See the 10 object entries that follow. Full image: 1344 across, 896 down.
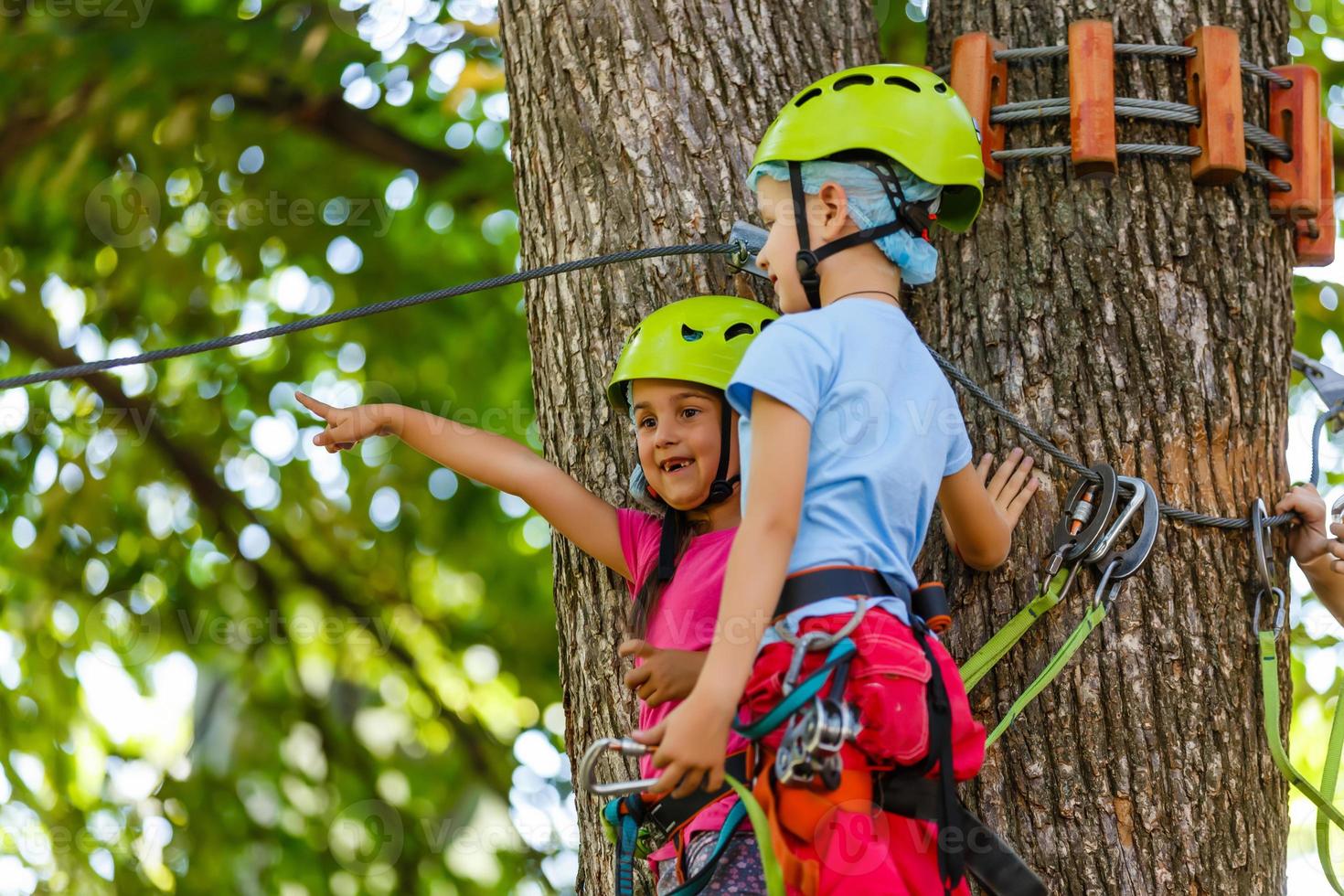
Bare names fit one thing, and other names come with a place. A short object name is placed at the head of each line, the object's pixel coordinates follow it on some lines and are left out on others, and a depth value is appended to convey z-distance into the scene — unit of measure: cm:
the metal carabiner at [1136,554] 588
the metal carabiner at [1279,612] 603
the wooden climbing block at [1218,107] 628
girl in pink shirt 567
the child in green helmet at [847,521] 446
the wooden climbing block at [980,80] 641
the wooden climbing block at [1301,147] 652
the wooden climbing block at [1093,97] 625
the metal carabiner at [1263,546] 601
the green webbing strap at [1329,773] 600
